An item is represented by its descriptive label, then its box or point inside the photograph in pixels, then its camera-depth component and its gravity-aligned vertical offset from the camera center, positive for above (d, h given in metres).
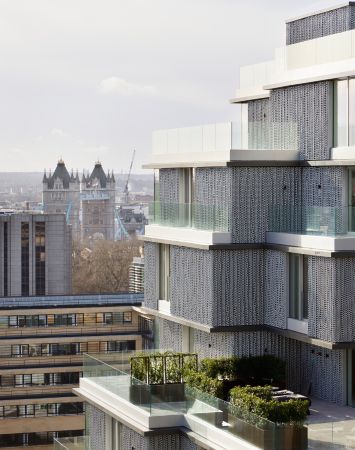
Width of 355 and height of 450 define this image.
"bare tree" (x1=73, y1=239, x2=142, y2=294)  166.50 -9.22
